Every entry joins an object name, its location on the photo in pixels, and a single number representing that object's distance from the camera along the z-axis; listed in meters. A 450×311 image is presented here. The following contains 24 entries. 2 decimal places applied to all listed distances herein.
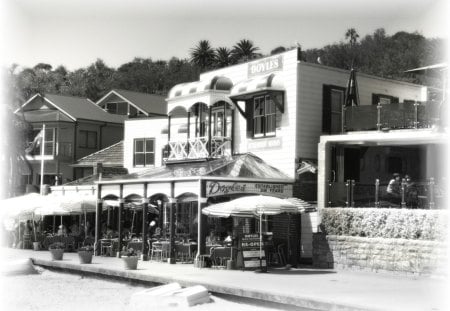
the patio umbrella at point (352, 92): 25.77
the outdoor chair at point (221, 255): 22.67
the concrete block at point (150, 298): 15.67
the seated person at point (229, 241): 23.45
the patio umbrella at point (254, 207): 20.86
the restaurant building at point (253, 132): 24.52
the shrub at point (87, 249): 25.63
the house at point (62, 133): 46.53
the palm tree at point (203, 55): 75.62
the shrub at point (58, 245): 26.71
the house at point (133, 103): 49.61
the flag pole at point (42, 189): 38.42
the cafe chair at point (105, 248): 28.83
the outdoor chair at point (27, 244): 33.66
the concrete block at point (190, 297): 15.63
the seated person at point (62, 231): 32.12
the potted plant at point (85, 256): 24.42
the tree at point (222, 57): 75.68
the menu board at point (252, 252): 21.56
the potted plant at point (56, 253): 25.95
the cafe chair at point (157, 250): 25.93
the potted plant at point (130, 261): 21.80
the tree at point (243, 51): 75.12
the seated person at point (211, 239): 24.67
